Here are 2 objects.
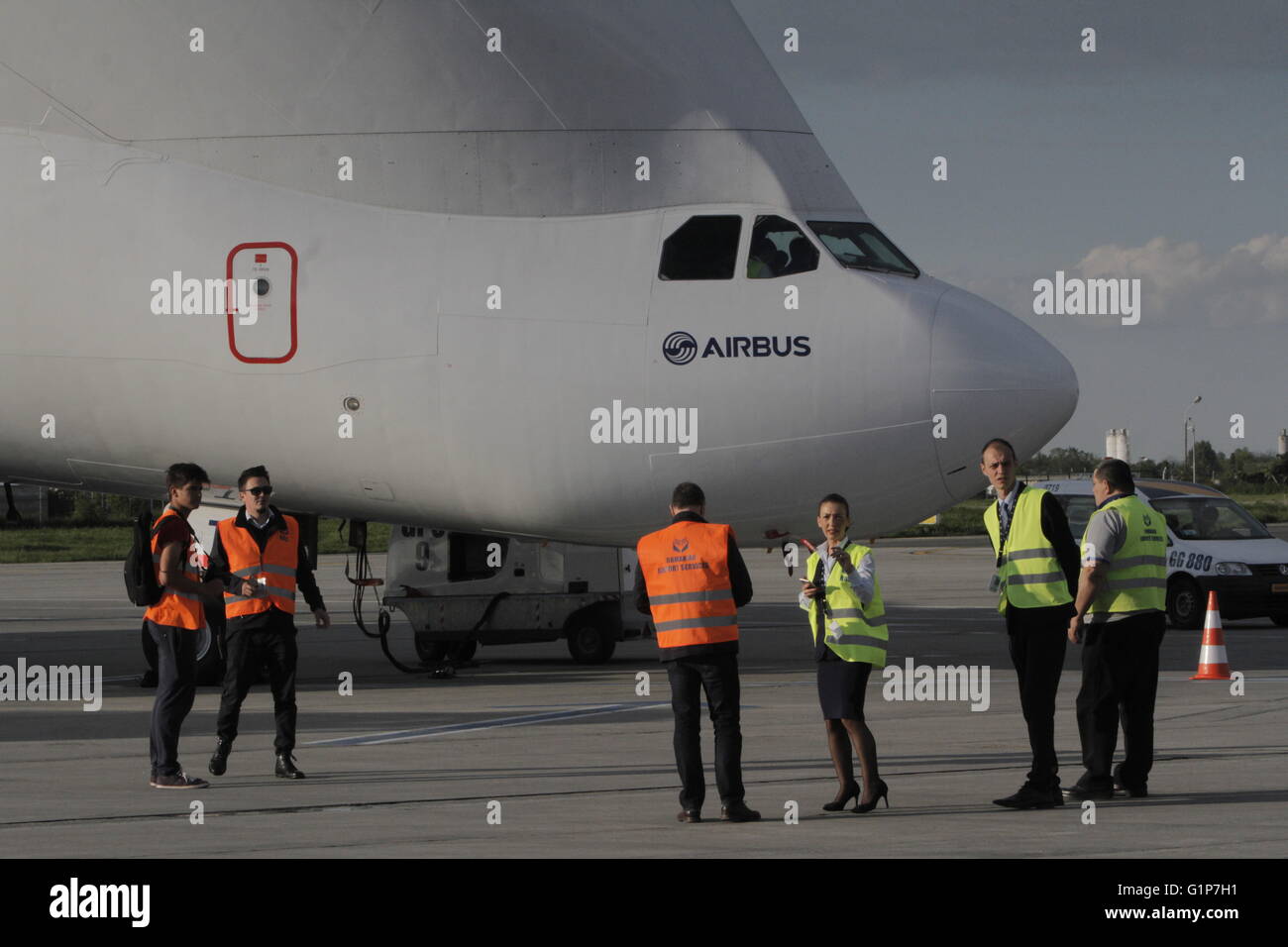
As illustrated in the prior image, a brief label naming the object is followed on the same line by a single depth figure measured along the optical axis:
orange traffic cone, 19.98
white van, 27.59
